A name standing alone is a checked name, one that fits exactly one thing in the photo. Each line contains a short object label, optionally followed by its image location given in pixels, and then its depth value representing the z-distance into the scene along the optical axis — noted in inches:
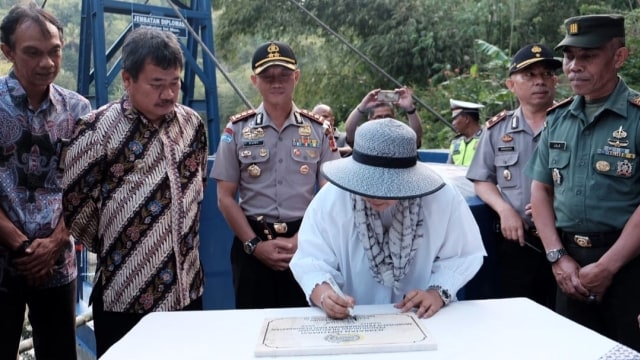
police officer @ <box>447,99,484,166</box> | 186.2
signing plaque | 56.0
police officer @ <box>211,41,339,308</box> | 98.3
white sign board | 167.0
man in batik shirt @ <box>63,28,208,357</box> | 73.4
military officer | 82.4
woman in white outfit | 65.6
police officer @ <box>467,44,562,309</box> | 99.3
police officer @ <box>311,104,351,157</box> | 181.4
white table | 55.7
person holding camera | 135.5
